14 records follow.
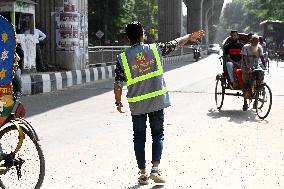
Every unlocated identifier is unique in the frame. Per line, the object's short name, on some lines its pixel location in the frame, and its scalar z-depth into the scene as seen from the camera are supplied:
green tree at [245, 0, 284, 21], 71.07
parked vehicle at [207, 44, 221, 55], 73.47
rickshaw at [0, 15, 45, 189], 4.80
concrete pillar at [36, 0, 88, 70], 21.84
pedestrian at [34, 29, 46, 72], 20.04
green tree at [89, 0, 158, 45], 47.41
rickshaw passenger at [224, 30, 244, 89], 12.20
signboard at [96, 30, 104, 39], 45.33
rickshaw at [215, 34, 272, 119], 10.94
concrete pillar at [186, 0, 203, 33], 87.69
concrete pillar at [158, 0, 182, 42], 60.84
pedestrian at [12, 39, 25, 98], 8.02
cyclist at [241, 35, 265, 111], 11.61
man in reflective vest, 5.71
